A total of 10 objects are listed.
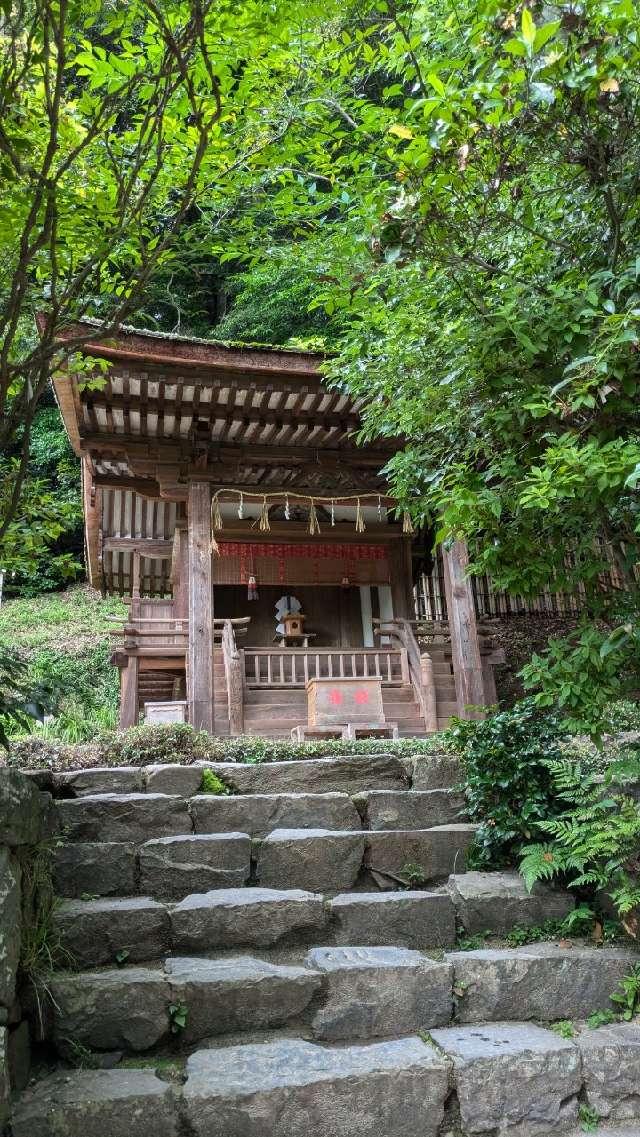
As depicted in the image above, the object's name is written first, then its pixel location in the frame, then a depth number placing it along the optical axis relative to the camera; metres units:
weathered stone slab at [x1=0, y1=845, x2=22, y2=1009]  2.93
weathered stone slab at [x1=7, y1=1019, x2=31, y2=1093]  3.04
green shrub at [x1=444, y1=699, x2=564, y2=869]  4.69
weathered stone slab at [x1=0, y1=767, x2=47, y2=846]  3.21
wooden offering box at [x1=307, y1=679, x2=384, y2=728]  8.91
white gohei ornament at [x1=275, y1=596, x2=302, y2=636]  12.62
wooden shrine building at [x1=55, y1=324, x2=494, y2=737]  8.38
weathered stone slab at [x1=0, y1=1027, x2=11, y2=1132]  2.72
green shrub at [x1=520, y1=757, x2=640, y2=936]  3.99
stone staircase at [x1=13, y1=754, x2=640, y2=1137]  3.16
